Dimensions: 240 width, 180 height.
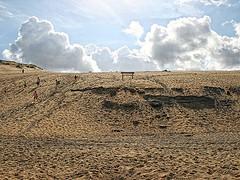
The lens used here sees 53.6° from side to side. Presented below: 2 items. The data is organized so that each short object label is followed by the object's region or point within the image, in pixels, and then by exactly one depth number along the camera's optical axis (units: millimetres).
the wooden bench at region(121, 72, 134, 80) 28632
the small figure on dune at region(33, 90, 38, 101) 24052
